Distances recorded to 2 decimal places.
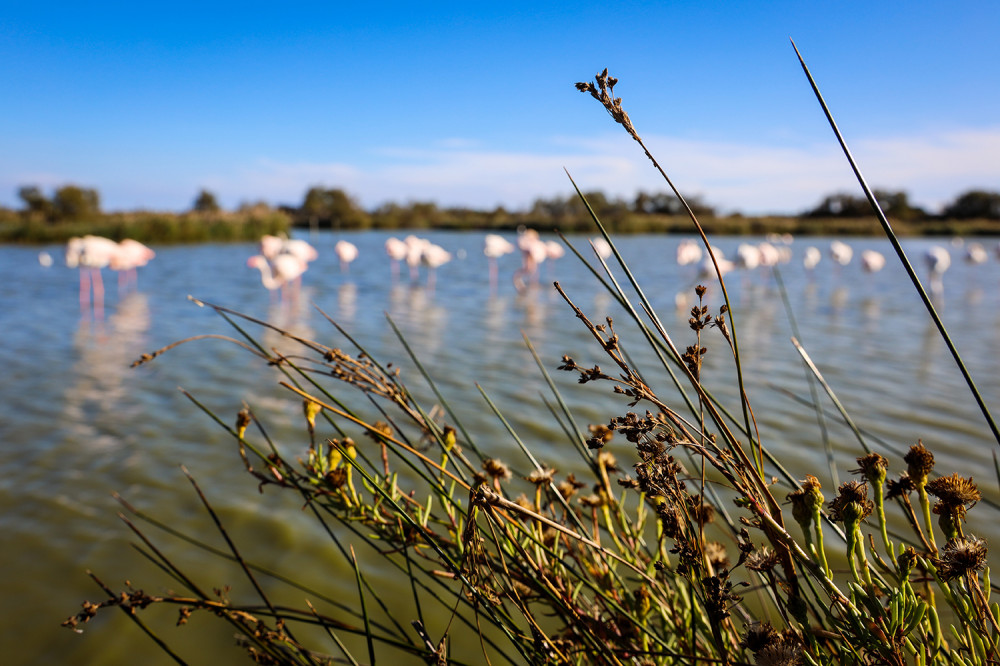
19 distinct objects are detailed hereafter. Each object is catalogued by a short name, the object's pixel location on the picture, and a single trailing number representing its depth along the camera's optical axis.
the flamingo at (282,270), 9.35
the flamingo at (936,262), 10.61
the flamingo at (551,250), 12.80
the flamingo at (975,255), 12.41
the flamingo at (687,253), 11.56
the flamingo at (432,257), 11.18
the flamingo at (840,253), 12.14
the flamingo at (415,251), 11.79
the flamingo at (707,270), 9.47
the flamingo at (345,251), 12.64
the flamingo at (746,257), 10.74
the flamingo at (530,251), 11.87
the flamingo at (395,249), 12.51
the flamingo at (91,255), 9.32
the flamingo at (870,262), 11.67
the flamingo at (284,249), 11.38
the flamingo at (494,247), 12.16
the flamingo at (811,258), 11.82
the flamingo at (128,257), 9.88
